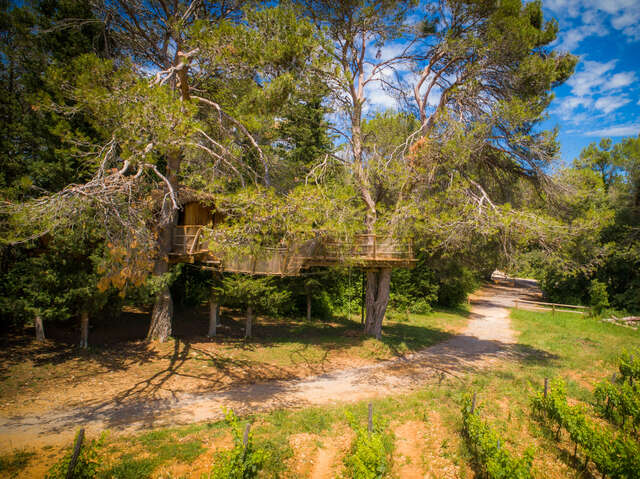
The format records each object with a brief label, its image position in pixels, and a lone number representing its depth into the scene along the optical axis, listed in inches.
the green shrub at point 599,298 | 993.5
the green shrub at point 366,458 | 213.5
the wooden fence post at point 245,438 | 220.4
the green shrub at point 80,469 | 187.7
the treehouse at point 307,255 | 493.7
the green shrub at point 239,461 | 198.1
